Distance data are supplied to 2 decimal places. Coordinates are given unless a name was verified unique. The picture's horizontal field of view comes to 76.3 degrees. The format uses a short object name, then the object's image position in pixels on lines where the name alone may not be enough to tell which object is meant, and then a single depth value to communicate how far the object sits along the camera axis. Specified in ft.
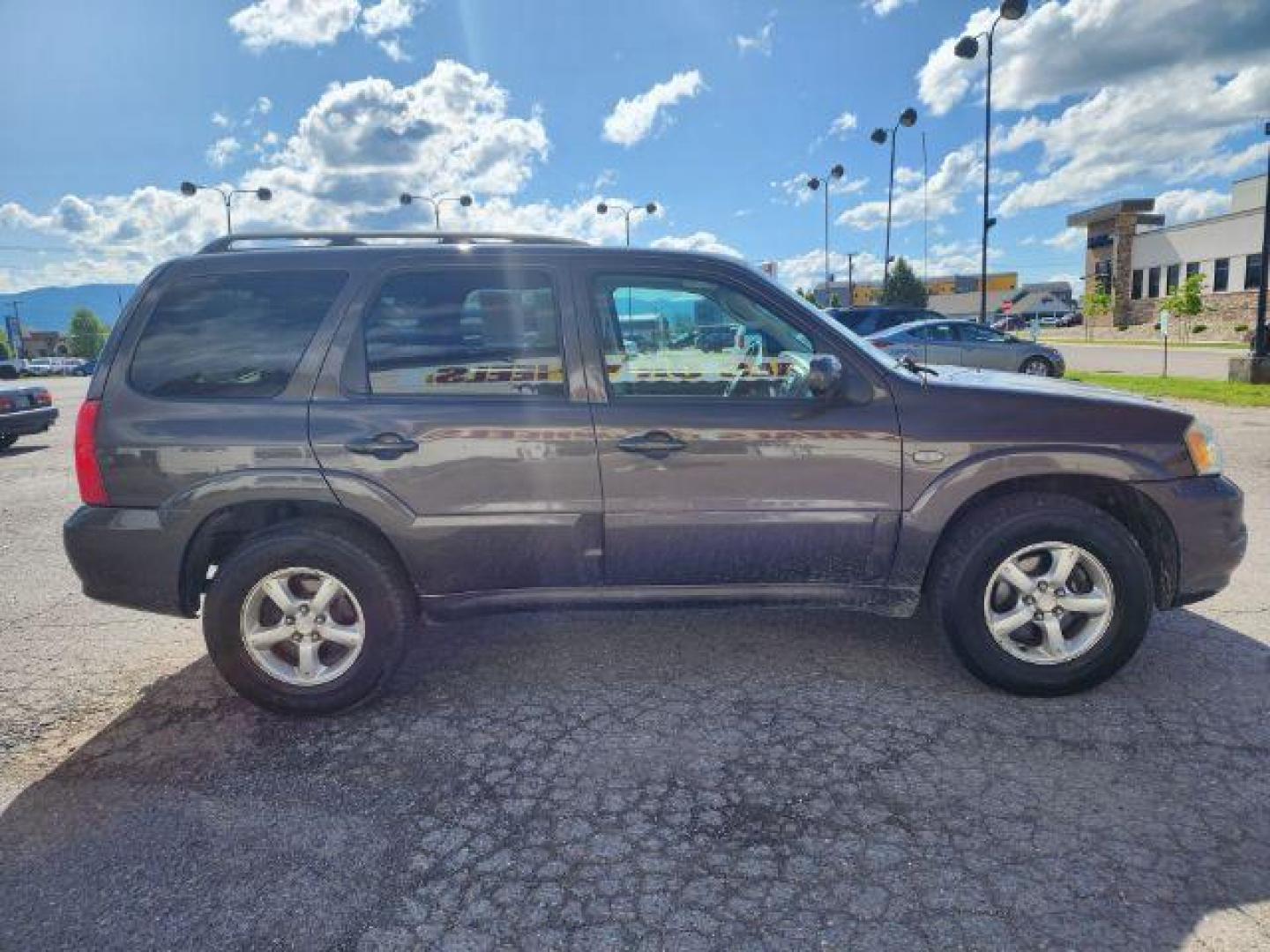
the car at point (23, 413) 37.04
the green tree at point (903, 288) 151.12
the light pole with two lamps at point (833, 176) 129.29
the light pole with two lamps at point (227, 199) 113.70
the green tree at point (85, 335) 340.18
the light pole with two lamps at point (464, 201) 151.35
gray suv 10.53
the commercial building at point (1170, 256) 162.61
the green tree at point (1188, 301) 145.07
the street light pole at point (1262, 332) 52.80
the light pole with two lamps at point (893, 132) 99.66
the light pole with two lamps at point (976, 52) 66.59
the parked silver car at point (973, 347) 57.06
